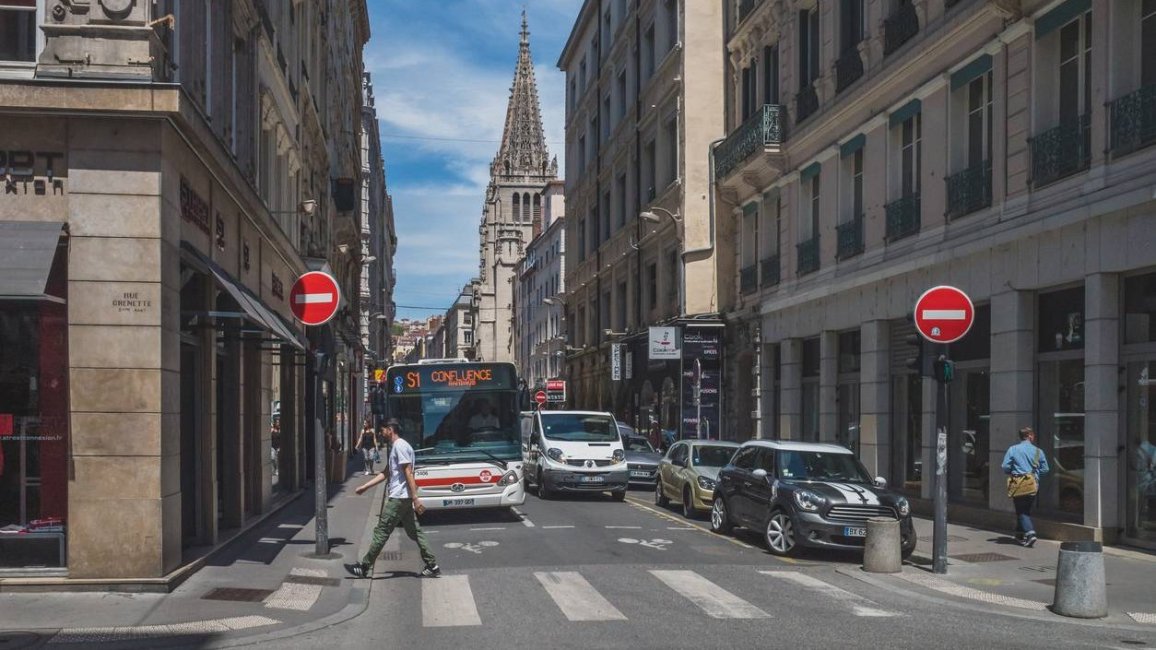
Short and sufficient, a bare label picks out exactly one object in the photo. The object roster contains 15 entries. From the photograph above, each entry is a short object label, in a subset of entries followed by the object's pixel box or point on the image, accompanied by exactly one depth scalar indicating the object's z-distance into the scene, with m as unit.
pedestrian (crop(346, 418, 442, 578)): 12.86
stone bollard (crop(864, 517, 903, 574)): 13.70
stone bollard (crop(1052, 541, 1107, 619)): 10.70
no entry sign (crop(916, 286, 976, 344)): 13.95
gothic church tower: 125.00
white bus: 18.77
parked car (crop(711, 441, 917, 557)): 14.60
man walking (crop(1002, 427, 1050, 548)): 15.98
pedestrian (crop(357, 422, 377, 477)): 32.99
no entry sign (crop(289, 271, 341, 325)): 14.27
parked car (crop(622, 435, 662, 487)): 28.22
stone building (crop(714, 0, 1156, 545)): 15.45
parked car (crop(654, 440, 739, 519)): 20.17
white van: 23.81
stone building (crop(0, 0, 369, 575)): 11.07
